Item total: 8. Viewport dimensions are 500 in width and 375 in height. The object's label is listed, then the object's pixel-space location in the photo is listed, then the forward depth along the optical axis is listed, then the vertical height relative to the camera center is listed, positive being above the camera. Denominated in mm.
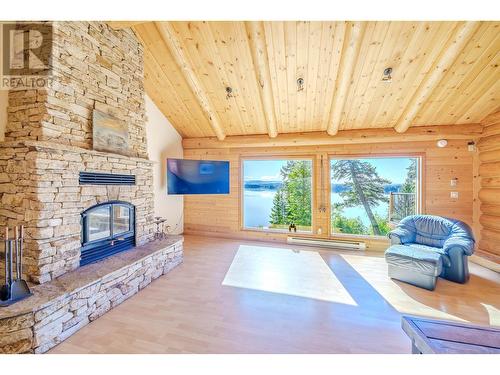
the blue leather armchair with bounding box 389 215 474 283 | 2978 -779
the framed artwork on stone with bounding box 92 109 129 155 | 2621 +742
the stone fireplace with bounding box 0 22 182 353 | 1898 -87
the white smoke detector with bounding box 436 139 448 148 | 4129 +926
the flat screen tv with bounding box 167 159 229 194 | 4531 +292
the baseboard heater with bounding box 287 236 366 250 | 4523 -1192
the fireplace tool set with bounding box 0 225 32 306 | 1748 -812
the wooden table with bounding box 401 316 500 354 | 1274 -967
